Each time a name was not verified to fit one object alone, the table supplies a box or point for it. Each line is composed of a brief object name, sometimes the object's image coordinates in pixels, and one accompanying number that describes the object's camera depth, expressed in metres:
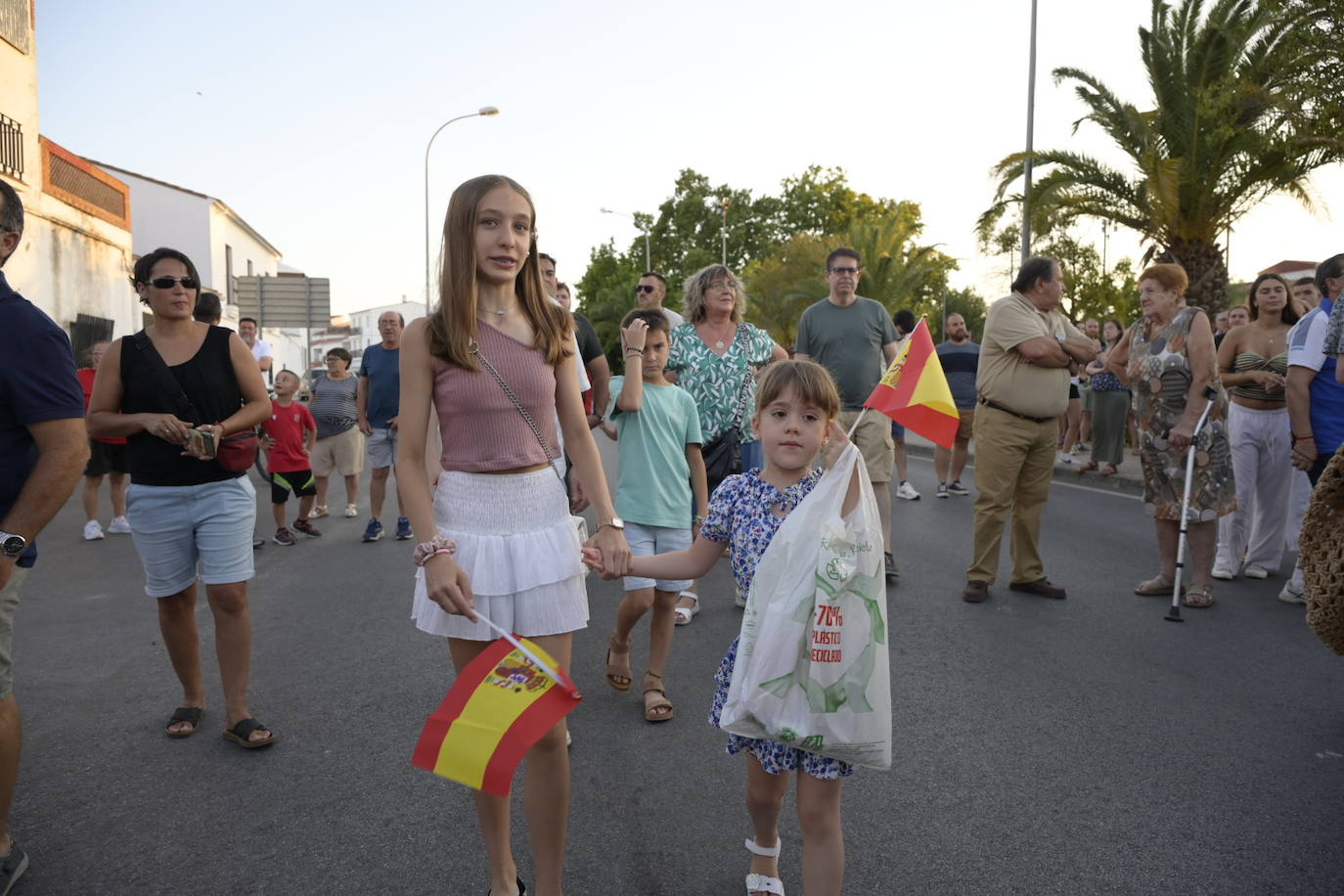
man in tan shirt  6.46
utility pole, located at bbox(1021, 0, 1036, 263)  20.42
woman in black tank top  4.12
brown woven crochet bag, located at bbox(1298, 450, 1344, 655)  2.85
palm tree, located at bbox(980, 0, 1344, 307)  15.89
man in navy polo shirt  2.87
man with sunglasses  7.27
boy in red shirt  9.40
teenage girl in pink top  2.74
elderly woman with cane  6.43
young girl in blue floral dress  2.80
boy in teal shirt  4.68
